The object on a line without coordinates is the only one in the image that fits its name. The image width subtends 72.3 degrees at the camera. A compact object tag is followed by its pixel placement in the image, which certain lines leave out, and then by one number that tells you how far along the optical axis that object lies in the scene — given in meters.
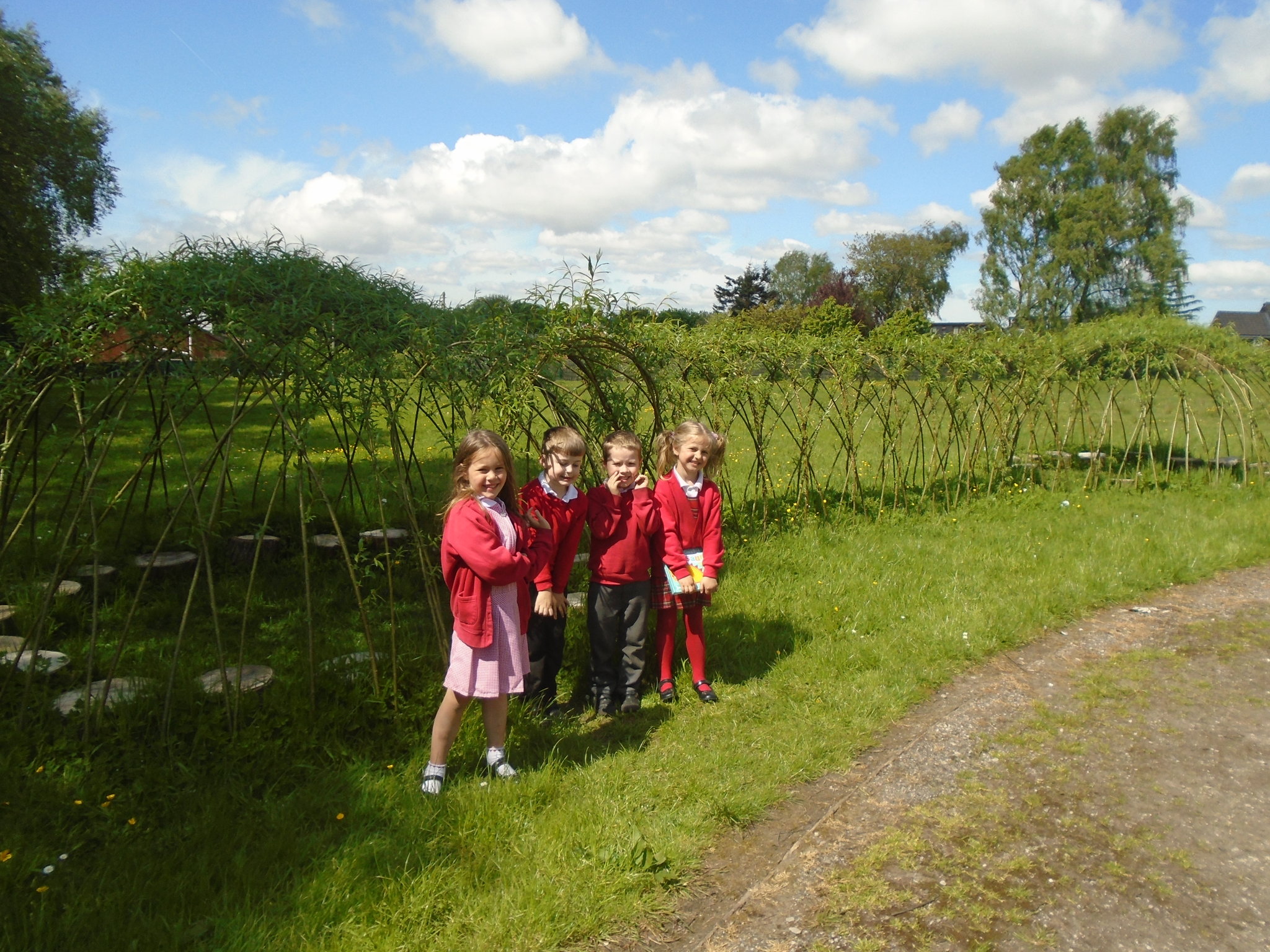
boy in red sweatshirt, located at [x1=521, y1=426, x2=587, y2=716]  4.01
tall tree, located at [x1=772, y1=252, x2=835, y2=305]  60.03
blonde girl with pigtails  4.53
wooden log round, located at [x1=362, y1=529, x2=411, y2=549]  6.33
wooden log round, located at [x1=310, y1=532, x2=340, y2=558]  6.38
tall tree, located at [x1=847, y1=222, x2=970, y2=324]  48.56
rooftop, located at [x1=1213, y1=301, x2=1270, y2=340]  59.06
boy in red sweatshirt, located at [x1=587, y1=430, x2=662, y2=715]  4.29
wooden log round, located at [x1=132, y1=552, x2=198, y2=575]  5.66
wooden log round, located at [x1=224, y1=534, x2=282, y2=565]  6.21
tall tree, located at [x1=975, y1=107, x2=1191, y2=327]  34.56
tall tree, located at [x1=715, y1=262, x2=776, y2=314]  55.91
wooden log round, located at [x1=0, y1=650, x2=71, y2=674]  4.00
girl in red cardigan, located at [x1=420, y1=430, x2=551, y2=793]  3.45
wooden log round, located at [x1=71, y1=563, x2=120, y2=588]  5.47
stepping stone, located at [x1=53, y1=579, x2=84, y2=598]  5.07
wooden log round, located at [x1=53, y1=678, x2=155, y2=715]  3.73
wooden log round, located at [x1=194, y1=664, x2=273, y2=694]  3.89
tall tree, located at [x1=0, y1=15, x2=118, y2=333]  11.91
